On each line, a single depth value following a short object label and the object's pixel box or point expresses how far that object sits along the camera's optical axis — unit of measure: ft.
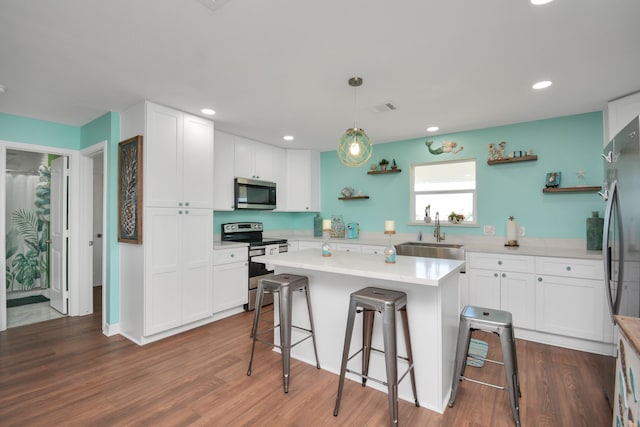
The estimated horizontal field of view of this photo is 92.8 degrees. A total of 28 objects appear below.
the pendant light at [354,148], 7.63
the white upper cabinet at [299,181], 16.88
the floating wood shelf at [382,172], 14.76
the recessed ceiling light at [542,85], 8.34
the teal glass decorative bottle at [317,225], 17.47
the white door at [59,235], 12.50
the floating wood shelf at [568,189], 10.48
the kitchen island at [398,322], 6.57
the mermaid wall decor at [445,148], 13.37
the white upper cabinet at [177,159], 9.87
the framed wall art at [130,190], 9.74
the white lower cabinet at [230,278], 11.96
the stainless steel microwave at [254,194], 13.83
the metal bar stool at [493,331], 6.15
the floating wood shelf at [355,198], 15.84
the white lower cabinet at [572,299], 9.12
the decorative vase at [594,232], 10.06
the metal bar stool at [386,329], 5.87
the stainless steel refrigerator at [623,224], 4.99
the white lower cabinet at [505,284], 10.15
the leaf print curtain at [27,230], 15.15
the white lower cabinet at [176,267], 9.91
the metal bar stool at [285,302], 7.51
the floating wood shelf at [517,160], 11.52
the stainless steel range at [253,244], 13.35
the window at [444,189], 13.28
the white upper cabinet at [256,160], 14.20
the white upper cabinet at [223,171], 13.05
